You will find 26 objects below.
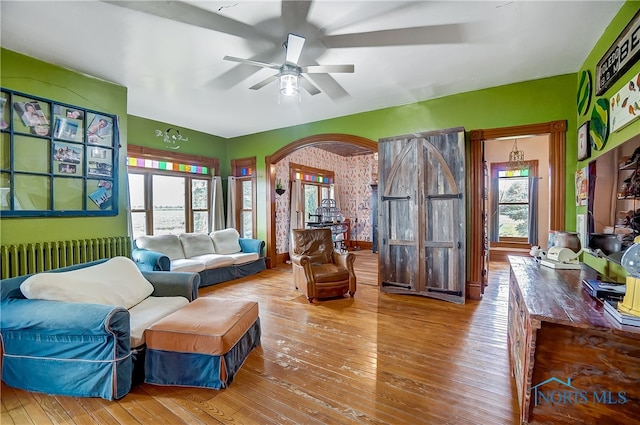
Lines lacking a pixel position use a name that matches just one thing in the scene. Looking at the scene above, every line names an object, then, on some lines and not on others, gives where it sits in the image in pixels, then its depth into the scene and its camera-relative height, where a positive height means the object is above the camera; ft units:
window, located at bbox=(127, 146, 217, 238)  16.55 +0.94
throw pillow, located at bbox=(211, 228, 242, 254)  17.98 -2.16
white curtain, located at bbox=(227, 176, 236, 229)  20.89 +0.39
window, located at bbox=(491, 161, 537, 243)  22.77 +0.48
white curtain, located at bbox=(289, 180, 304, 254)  23.49 +0.02
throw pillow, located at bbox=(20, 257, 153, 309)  7.06 -2.05
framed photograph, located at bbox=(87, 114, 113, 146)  10.92 +2.98
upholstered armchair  13.00 -2.83
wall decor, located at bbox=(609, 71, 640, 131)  6.01 +2.31
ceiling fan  8.02 +4.24
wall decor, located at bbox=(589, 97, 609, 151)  7.89 +2.41
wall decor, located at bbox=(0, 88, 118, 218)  9.11 +1.71
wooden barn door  12.57 -0.32
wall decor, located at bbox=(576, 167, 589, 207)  9.12 +0.72
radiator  9.02 -1.61
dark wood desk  4.83 -2.79
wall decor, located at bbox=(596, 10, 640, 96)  6.23 +3.66
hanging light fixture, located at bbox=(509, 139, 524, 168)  22.07 +3.88
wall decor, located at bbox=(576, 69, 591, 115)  9.59 +3.98
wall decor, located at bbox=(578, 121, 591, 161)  9.46 +2.18
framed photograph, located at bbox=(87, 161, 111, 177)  10.95 +1.49
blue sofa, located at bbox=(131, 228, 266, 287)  13.05 -2.55
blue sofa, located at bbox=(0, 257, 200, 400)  6.25 -3.14
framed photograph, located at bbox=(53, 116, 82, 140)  10.06 +2.81
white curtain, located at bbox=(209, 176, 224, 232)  20.11 +0.10
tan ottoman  6.73 -3.40
